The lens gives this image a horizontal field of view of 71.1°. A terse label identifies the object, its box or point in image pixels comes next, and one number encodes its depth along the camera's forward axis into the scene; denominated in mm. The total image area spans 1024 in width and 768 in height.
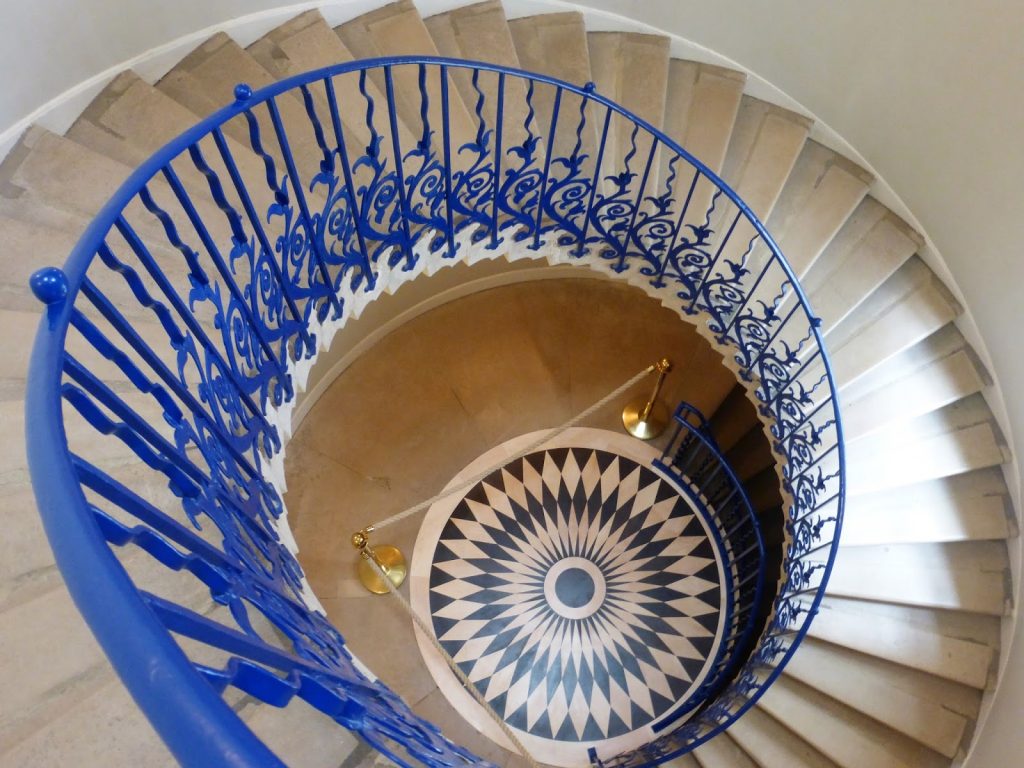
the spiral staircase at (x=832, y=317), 4383
